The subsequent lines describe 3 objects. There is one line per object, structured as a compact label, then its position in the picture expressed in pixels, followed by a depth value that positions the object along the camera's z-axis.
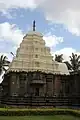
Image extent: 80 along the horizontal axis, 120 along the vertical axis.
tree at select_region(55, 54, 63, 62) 78.38
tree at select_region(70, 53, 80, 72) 69.88
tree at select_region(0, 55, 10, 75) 67.47
